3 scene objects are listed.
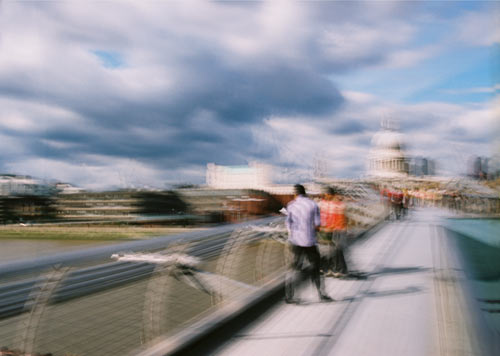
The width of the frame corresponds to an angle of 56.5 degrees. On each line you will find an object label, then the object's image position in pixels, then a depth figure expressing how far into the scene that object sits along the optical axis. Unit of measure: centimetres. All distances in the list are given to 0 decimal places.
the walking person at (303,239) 580
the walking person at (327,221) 755
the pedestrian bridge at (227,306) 259
